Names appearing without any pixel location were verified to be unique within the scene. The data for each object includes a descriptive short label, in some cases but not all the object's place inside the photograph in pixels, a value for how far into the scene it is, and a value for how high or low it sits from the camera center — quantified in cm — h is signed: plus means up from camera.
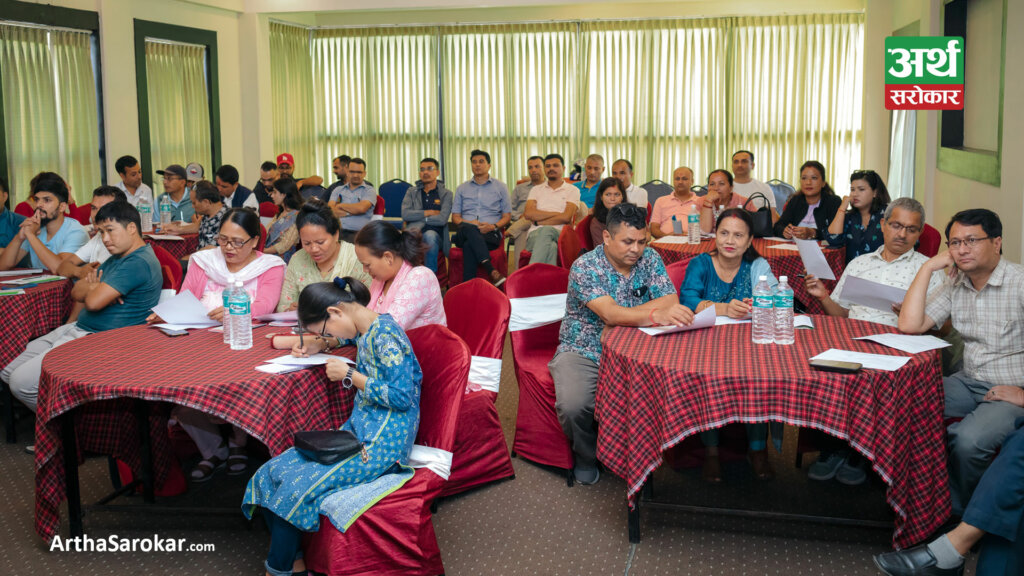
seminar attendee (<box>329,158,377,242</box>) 862 -15
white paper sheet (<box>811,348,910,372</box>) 303 -63
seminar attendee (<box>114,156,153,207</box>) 809 +11
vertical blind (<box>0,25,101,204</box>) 779 +76
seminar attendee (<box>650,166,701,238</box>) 758 -21
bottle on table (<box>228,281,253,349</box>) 342 -51
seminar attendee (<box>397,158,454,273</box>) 850 -21
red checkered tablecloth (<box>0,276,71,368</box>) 450 -64
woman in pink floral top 374 -38
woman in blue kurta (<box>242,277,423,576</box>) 288 -81
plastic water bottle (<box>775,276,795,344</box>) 340 -52
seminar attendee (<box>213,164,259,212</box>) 816 -2
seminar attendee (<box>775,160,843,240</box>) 655 -19
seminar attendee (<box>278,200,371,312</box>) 418 -34
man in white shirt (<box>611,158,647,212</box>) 848 +0
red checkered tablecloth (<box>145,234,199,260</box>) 693 -44
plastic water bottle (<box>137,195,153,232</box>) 727 -20
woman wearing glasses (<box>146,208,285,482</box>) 411 -43
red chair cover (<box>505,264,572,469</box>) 408 -90
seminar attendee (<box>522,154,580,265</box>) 824 -18
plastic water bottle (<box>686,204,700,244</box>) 630 -34
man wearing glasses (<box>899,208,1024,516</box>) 346 -55
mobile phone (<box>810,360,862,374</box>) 296 -62
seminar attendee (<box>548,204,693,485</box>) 380 -53
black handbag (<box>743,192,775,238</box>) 571 -27
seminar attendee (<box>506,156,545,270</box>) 855 -22
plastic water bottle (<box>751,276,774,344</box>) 341 -53
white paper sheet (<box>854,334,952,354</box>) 327 -62
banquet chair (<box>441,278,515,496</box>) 382 -92
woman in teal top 400 -45
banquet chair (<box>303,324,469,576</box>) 288 -111
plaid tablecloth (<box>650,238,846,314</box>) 553 -53
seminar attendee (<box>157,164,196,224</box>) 768 -5
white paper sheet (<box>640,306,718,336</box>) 354 -58
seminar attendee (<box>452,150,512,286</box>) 829 -24
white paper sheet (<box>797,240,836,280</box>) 398 -36
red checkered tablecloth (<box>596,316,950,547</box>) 294 -76
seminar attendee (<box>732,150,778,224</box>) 800 +0
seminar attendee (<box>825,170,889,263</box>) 532 -22
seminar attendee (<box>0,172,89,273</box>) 519 -25
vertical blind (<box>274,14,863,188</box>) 1164 +118
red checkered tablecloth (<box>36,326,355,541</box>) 298 -68
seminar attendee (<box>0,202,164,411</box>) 419 -46
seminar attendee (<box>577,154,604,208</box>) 927 +4
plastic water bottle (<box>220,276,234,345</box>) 343 -51
